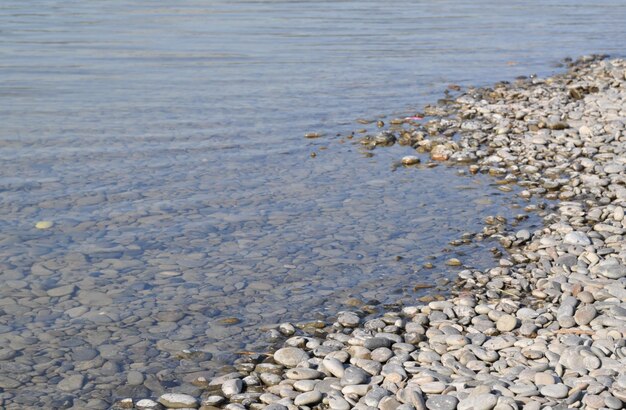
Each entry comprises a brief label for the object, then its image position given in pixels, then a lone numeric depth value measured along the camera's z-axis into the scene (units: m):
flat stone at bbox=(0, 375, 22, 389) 6.98
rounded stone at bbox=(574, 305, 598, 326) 7.47
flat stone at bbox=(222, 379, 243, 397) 6.79
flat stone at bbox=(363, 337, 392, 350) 7.38
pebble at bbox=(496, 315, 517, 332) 7.60
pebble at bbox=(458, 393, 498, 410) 5.97
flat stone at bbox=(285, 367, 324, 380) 6.91
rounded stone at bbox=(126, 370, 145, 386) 7.08
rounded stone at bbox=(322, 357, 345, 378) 6.93
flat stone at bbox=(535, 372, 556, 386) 6.30
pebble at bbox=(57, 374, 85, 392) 6.98
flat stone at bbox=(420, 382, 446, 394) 6.37
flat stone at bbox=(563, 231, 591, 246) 9.34
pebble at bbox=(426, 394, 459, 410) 6.09
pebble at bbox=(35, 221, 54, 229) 10.34
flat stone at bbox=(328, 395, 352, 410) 6.36
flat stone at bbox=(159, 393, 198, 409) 6.66
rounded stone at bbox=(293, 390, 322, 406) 6.50
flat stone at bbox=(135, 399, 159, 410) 6.65
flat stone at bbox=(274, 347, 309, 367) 7.24
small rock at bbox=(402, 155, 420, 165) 13.06
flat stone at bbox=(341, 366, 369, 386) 6.75
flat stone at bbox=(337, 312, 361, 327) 8.01
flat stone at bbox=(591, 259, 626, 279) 8.39
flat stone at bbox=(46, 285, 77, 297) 8.64
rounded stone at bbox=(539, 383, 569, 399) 6.07
